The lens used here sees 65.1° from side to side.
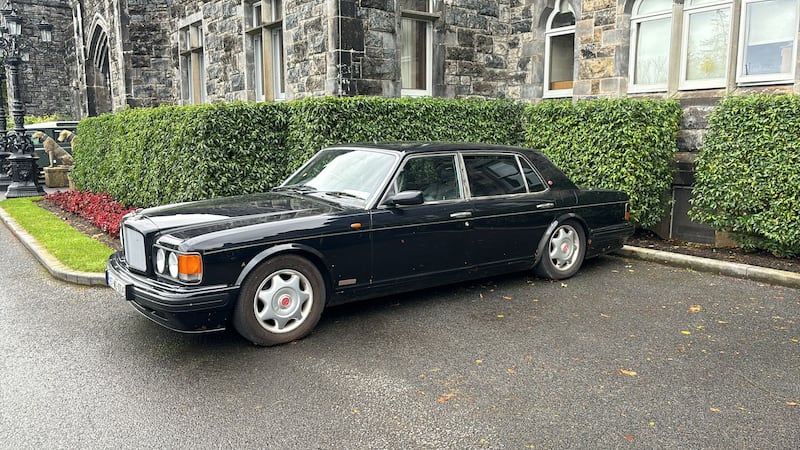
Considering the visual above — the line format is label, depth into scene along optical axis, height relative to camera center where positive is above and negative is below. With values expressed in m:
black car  4.76 -0.96
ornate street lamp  16.41 -0.39
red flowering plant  10.34 -1.53
